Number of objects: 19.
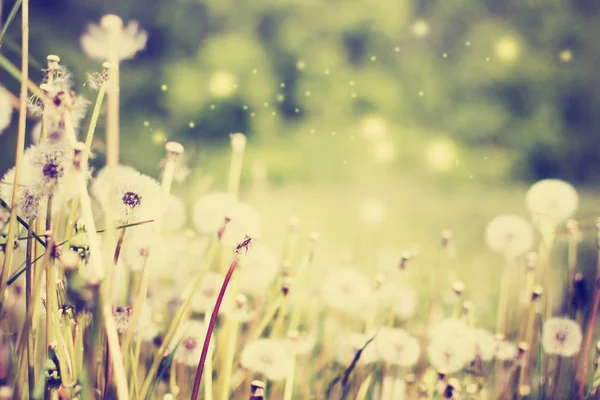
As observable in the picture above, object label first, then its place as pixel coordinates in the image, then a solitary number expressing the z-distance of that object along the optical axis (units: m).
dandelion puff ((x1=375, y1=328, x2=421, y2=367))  1.29
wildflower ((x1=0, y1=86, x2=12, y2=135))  1.22
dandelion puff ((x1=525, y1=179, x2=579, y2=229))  1.43
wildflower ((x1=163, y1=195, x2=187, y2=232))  1.40
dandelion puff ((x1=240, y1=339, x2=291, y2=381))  1.25
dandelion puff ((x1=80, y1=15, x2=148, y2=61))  1.10
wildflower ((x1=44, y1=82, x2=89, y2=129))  1.10
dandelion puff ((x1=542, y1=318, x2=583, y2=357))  1.32
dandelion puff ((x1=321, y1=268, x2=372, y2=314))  1.39
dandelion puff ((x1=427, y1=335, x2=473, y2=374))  1.27
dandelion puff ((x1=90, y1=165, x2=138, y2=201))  1.19
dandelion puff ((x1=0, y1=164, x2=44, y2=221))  1.16
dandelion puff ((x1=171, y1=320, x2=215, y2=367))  1.26
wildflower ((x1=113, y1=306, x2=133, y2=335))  1.18
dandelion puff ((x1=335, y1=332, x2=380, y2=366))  1.29
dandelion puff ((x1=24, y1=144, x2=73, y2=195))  1.13
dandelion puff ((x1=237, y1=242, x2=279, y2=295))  1.37
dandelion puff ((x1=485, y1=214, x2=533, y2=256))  1.45
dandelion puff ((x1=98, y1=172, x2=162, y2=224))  1.17
